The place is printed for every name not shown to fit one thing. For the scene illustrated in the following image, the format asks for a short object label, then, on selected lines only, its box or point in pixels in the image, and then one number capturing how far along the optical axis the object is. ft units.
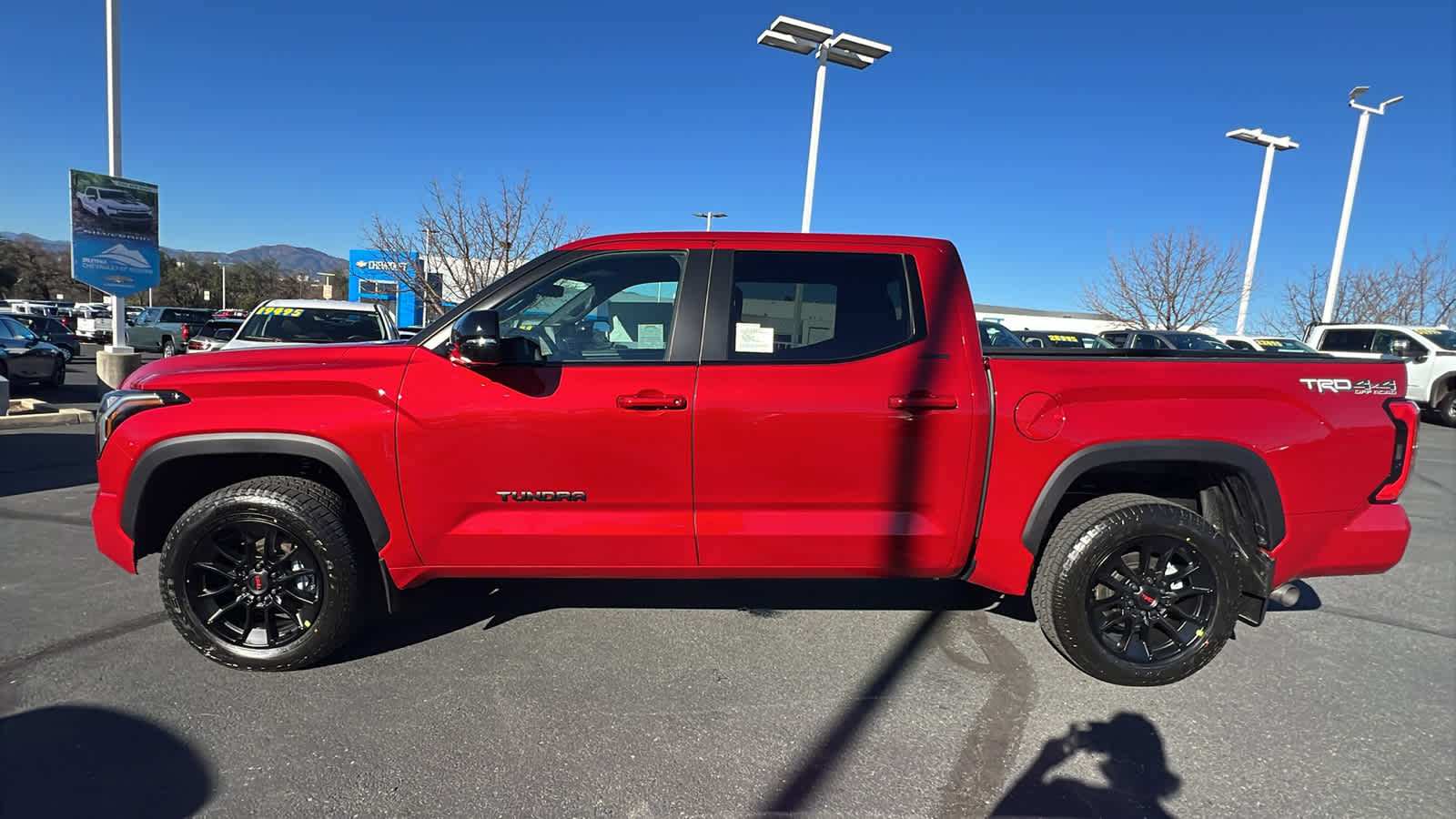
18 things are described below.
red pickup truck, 9.59
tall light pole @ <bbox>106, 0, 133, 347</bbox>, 37.06
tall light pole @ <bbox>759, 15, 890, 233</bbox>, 44.11
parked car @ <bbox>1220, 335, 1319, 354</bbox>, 49.32
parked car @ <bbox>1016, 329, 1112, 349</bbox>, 58.54
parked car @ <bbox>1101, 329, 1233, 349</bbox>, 50.49
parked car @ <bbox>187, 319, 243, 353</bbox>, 33.45
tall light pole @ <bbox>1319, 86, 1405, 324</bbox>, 69.72
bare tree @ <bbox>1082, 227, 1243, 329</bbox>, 88.12
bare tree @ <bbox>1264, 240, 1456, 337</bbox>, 93.32
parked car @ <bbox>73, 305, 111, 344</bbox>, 89.51
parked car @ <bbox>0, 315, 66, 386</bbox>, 38.32
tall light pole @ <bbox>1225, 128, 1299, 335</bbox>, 74.74
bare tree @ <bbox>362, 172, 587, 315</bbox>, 49.55
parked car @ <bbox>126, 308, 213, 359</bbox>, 85.40
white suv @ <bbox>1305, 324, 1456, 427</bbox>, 46.32
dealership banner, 38.32
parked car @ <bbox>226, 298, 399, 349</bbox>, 30.30
